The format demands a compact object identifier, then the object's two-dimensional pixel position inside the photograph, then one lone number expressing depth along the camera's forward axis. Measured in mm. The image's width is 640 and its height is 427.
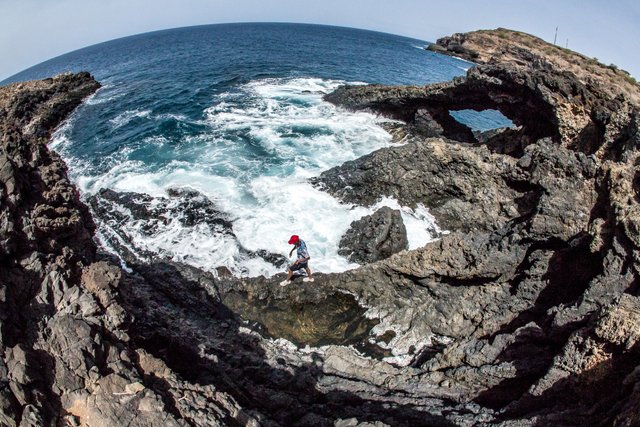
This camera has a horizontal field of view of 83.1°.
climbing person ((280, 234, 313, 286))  13505
